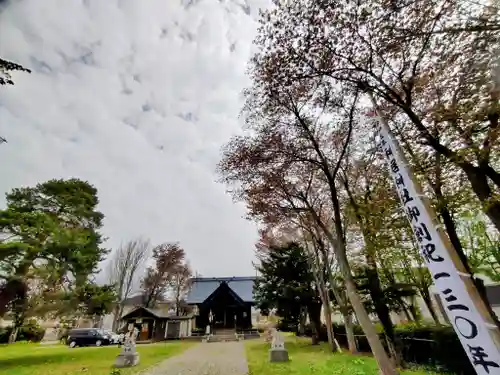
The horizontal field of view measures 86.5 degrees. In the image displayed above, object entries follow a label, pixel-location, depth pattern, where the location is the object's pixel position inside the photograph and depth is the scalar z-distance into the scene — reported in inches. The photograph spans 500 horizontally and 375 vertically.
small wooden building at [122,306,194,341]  1165.1
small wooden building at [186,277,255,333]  1185.4
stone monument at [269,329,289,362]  492.4
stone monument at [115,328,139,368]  514.0
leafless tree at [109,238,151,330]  1325.0
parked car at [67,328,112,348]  1075.9
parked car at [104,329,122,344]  1122.4
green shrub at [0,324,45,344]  1131.9
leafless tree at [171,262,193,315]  1557.6
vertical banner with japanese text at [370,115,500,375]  92.1
